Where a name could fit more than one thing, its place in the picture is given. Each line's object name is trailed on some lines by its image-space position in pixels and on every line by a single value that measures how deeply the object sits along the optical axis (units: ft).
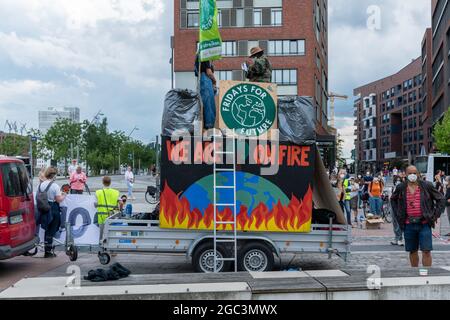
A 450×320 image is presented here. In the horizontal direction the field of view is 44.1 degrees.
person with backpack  37.52
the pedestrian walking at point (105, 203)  37.93
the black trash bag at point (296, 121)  30.66
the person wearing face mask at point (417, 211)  30.27
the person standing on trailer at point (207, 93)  30.96
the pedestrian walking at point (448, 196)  48.93
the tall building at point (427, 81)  283.53
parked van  30.66
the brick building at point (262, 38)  176.76
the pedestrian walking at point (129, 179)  89.97
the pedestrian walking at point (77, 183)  61.36
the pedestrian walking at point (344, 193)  55.88
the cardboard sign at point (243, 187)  30.22
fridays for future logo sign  30.09
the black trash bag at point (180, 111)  30.55
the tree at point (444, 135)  176.24
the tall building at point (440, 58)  208.44
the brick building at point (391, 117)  376.48
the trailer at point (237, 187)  30.17
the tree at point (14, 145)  271.69
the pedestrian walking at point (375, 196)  63.41
